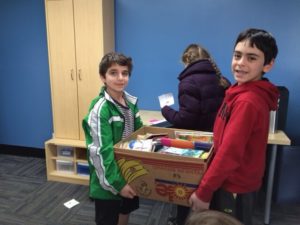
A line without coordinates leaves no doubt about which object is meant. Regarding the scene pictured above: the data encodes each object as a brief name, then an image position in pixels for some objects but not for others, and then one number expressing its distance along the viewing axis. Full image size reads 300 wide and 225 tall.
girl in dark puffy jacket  1.83
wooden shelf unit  3.06
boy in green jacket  1.41
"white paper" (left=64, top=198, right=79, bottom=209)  2.61
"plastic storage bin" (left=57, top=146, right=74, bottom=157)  3.18
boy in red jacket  1.18
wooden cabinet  2.78
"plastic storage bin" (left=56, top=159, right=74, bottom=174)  3.17
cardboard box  1.27
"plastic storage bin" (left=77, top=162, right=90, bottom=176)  3.08
